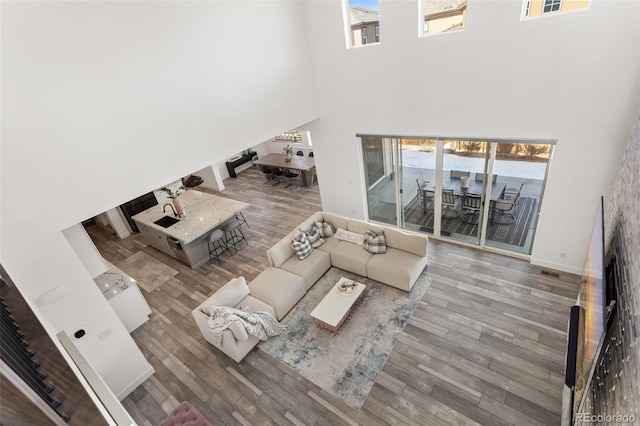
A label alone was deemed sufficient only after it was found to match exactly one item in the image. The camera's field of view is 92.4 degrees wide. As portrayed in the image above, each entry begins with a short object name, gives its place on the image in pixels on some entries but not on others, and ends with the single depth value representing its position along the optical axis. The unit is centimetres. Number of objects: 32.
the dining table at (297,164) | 1009
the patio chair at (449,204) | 655
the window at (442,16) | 483
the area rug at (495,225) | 628
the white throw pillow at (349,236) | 617
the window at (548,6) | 403
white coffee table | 479
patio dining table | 603
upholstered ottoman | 351
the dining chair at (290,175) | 1093
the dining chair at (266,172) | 1132
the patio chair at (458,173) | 638
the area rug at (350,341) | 424
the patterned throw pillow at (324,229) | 649
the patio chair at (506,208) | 609
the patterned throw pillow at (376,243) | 581
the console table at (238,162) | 1208
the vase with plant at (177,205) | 722
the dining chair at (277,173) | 1112
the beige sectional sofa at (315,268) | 511
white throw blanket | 452
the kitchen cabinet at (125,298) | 527
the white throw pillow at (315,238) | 630
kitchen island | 679
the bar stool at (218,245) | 686
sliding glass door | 571
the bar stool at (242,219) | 840
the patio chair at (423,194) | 692
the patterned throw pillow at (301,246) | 599
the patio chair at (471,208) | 628
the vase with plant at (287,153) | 1073
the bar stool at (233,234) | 721
